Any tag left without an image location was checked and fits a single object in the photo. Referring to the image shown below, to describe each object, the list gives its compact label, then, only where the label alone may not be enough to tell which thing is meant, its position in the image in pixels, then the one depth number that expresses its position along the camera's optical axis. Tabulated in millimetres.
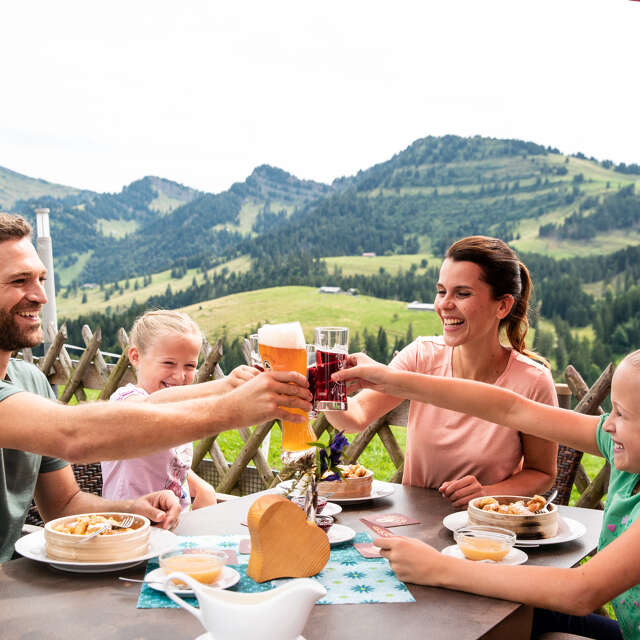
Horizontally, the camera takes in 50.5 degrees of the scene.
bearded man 1597
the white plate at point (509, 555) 1613
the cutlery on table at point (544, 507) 1861
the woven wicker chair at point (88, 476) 2572
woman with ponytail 2574
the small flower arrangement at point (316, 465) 1632
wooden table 1236
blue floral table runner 1396
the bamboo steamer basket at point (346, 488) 2158
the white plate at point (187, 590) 1359
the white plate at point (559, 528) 1761
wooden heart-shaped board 1454
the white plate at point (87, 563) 1512
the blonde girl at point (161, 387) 2484
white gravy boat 1079
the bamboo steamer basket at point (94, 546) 1527
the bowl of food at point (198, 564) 1394
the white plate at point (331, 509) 2012
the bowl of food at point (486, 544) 1574
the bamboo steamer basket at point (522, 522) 1792
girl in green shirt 1420
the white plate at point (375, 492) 2154
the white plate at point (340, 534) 1757
